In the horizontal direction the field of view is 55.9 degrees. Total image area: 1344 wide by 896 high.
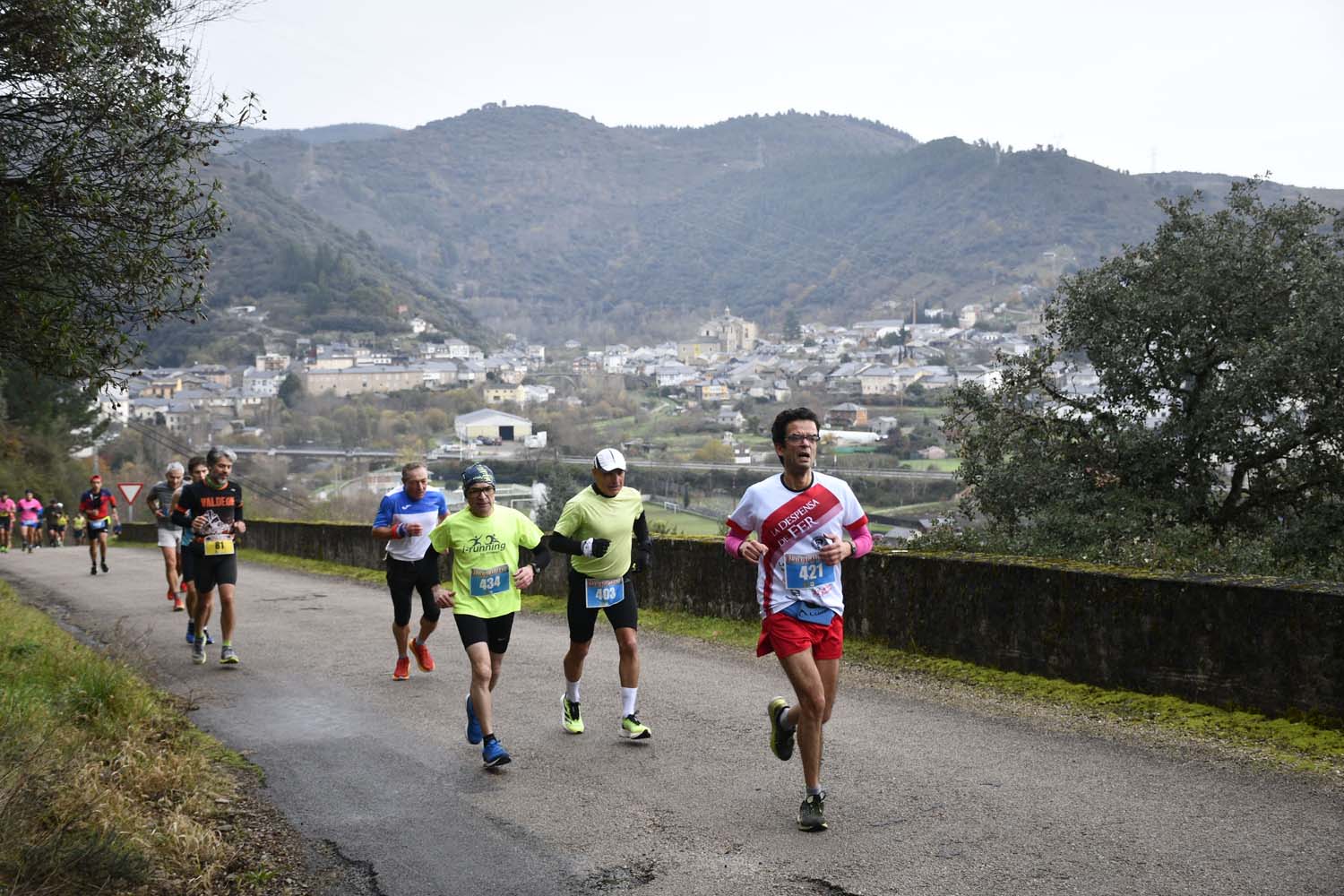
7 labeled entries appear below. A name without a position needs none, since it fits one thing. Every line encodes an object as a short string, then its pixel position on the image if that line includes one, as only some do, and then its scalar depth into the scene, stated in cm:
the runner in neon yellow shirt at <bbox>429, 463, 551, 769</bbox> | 764
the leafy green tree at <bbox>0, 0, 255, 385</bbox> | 895
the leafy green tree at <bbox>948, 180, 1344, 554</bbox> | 2012
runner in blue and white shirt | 1047
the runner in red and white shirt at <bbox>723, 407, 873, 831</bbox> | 592
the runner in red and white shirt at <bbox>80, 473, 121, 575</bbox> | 2294
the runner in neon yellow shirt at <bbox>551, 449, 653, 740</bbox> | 784
